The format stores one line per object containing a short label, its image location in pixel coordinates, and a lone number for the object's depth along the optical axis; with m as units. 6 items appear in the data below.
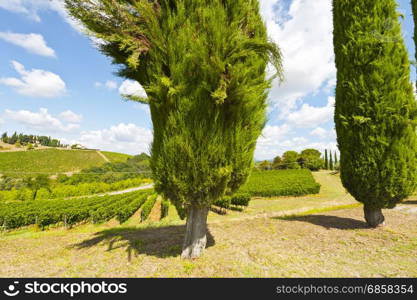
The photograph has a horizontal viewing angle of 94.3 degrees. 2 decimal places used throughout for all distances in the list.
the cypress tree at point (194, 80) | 3.71
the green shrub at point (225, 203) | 14.56
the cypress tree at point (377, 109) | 5.95
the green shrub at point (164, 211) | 15.47
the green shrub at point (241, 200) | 15.48
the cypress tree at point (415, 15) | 8.32
